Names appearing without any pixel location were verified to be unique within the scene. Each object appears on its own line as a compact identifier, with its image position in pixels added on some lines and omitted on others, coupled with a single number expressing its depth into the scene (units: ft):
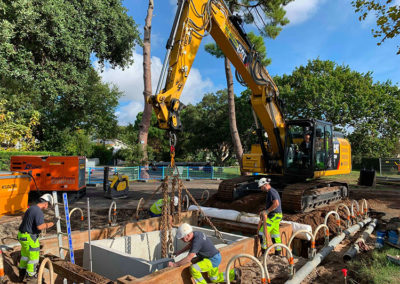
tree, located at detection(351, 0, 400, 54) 30.86
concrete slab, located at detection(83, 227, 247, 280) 14.57
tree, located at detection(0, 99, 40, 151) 59.11
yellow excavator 21.24
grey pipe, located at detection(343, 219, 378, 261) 18.12
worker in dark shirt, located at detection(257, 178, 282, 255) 18.60
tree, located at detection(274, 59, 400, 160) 84.23
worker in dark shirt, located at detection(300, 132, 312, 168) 28.86
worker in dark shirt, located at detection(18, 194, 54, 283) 15.31
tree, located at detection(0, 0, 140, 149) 37.09
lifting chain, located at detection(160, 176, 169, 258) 16.03
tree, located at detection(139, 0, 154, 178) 61.26
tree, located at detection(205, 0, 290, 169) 51.47
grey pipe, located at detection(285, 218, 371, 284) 14.45
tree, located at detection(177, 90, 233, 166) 106.93
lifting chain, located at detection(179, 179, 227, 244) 18.86
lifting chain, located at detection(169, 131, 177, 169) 17.60
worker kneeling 13.06
